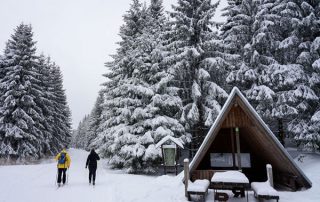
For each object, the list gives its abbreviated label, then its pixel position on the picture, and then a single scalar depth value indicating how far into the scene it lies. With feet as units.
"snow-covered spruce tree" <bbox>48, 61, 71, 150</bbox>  128.36
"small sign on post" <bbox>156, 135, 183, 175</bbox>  51.19
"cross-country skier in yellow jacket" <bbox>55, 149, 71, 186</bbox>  42.55
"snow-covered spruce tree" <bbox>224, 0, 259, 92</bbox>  61.57
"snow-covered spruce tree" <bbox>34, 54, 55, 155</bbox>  103.06
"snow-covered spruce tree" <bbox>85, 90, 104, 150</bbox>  157.74
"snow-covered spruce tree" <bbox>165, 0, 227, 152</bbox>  61.77
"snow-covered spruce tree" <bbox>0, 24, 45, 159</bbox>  83.66
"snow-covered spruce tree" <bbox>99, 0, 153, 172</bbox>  61.11
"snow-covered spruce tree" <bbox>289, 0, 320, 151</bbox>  48.77
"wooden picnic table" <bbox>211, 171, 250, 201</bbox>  29.64
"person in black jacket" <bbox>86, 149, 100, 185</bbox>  43.77
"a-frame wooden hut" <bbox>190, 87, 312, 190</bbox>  32.76
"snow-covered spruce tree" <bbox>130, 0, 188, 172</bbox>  59.67
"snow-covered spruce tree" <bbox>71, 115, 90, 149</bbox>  315.74
